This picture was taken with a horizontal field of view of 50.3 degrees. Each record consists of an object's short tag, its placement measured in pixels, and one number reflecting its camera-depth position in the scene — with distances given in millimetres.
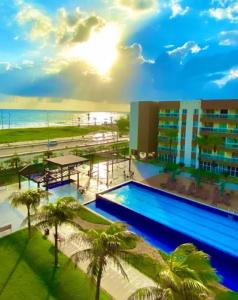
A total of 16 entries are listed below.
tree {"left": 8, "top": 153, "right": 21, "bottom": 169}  35750
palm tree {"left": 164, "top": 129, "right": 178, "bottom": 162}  44888
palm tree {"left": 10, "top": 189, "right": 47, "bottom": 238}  17750
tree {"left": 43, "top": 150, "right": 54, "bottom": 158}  39375
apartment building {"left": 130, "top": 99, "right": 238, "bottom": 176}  39312
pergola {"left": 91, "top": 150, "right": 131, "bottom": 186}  44719
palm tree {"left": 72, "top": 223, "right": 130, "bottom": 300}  10461
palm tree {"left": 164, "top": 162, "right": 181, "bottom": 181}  35094
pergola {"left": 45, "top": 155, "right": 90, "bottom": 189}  30741
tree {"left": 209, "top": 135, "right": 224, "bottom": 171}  38156
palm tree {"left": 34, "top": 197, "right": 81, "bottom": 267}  14727
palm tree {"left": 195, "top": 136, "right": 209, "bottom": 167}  38594
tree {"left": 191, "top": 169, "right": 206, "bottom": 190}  32156
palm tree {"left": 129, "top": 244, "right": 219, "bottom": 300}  8211
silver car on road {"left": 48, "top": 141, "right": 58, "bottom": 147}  62203
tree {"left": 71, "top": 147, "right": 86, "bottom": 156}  45156
